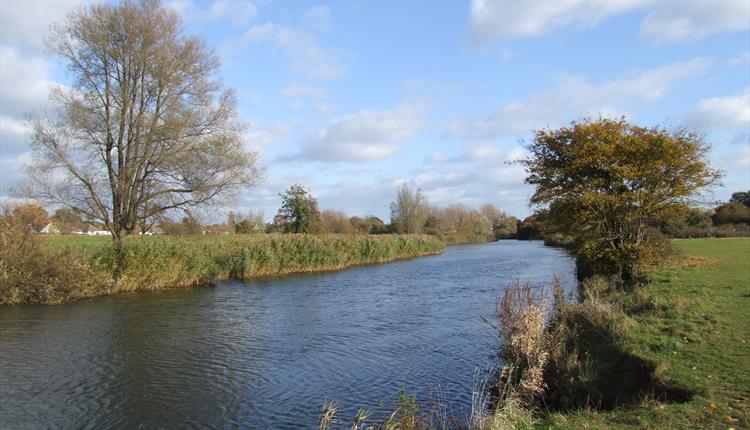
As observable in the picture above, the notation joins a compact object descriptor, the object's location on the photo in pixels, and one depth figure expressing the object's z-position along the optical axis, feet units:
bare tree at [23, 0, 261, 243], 77.36
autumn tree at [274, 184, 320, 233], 173.68
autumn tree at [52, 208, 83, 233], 79.25
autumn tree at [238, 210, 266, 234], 175.83
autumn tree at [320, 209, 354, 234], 196.87
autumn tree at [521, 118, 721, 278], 51.75
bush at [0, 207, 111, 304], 60.90
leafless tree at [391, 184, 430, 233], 282.36
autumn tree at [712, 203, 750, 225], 166.40
